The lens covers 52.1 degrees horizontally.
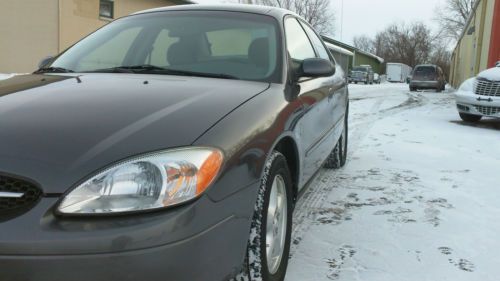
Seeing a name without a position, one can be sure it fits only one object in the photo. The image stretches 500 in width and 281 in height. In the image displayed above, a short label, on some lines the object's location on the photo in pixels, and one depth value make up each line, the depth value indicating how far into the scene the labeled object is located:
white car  9.39
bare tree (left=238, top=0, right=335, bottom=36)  51.69
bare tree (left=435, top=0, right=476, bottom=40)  57.81
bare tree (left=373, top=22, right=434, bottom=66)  82.00
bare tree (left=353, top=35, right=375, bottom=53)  98.62
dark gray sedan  1.60
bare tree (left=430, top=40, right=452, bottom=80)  77.00
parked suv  27.19
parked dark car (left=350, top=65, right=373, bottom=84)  42.04
